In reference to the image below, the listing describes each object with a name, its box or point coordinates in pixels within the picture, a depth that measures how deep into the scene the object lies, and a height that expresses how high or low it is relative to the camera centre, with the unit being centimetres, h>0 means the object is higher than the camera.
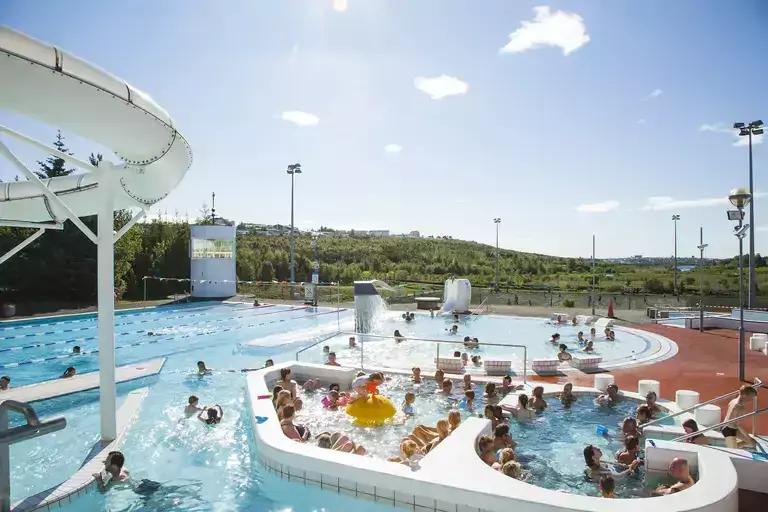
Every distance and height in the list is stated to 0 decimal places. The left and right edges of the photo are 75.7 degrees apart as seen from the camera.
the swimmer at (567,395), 991 -285
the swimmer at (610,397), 978 -285
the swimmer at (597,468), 671 -293
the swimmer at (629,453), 696 -281
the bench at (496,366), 1225 -277
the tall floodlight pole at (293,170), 3025 +517
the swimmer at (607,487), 575 -270
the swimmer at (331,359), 1267 -272
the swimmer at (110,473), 633 -284
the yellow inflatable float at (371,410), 882 -281
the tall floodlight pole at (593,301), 2265 -219
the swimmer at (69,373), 1169 -284
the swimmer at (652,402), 913 -274
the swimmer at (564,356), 1356 -281
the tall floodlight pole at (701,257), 1841 -11
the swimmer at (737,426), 679 -249
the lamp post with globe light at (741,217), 1038 +84
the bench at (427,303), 2503 -249
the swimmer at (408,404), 952 -291
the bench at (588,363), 1287 -283
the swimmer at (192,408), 962 -303
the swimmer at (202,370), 1270 -301
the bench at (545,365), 1245 -279
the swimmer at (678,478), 570 -268
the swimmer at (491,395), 986 -282
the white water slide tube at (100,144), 482 +137
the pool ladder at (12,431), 328 -119
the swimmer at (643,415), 823 -269
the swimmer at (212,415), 918 -306
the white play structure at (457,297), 2384 -206
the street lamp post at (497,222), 3820 +247
